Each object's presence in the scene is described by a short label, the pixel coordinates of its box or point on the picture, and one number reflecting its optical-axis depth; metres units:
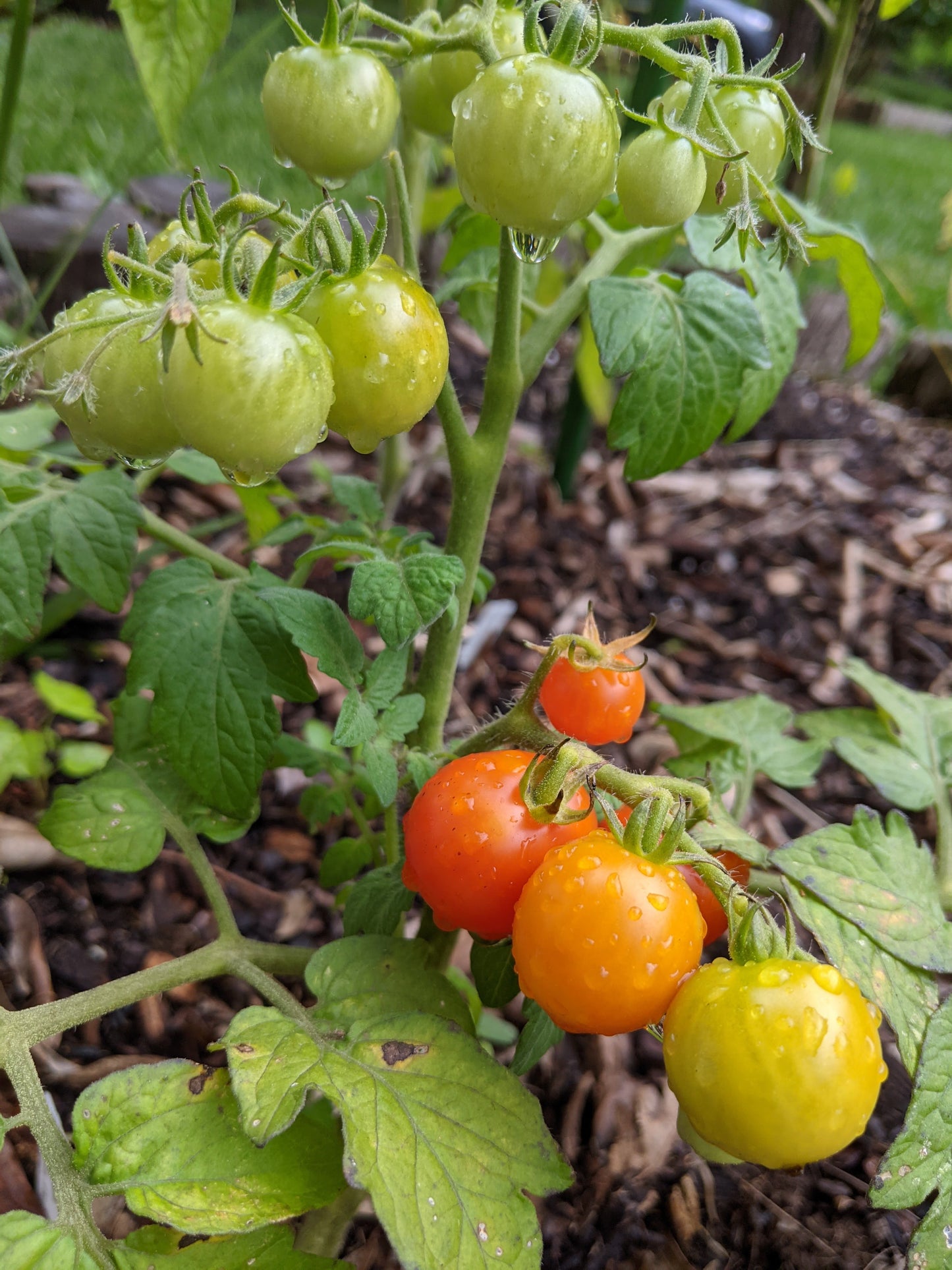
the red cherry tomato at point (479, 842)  0.18
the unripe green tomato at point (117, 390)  0.16
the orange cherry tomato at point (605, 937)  0.16
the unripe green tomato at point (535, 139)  0.15
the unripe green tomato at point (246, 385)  0.14
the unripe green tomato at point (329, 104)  0.17
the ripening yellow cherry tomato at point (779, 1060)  0.15
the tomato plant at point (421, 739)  0.15
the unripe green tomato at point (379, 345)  0.16
